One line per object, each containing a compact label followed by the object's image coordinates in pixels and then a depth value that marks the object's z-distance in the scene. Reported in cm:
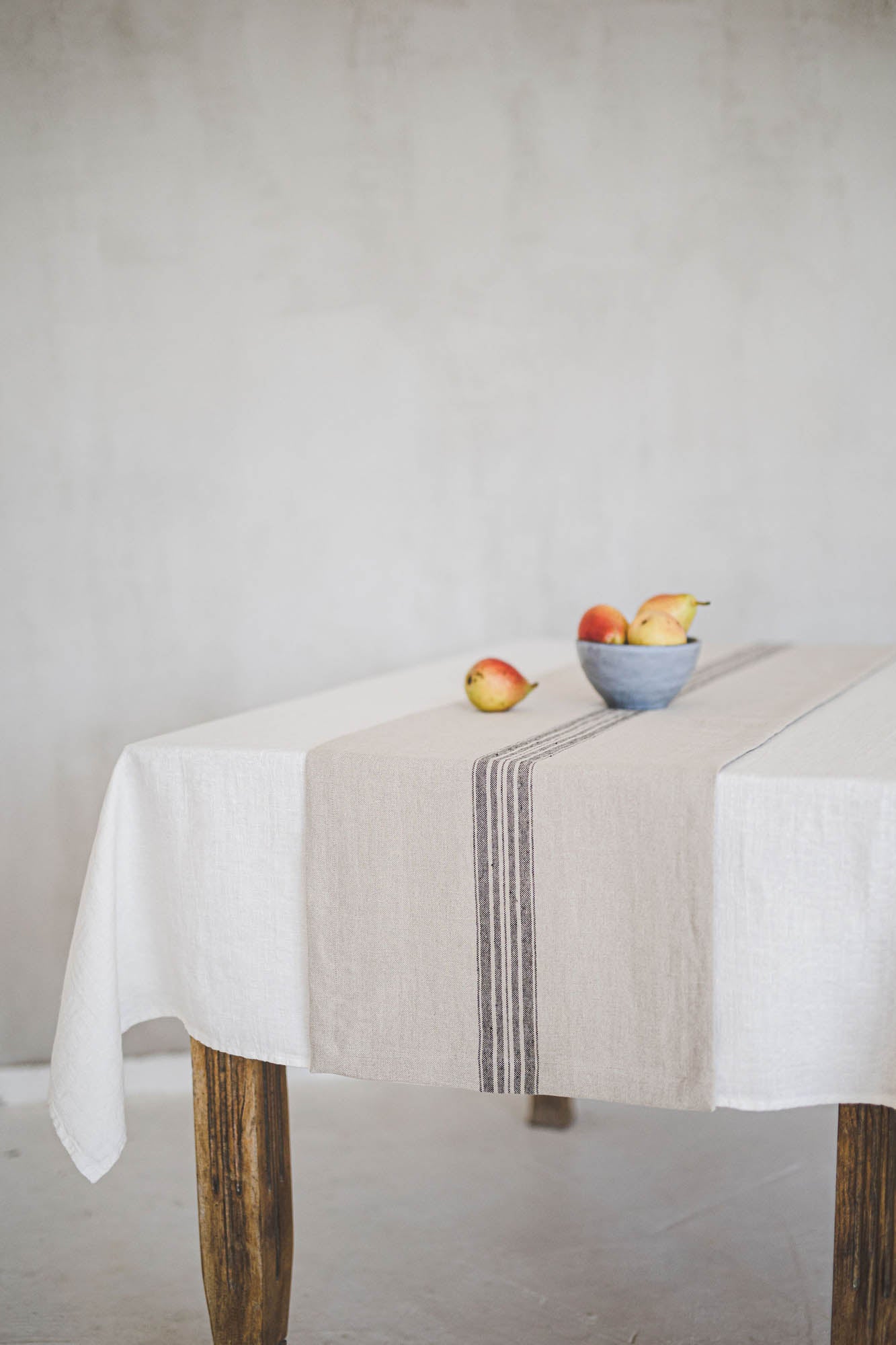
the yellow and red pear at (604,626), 172
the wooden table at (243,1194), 162
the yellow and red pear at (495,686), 175
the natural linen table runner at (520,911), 131
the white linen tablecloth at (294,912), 127
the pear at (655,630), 170
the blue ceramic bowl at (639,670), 169
